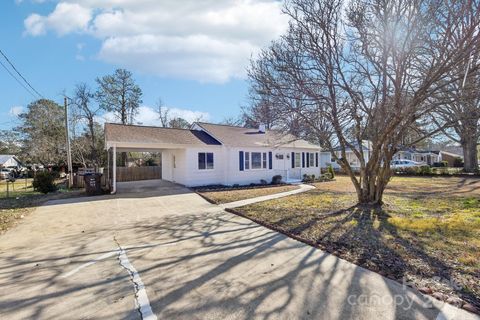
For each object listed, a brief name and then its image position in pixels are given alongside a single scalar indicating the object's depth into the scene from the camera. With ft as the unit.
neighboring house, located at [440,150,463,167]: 172.45
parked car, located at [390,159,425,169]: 111.41
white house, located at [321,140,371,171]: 113.99
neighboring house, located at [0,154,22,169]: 121.64
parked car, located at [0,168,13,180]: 99.65
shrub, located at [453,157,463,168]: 142.82
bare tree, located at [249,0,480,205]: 21.79
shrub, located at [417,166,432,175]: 83.56
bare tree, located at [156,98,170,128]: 112.88
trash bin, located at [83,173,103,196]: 42.75
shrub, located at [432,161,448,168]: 129.18
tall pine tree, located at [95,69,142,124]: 95.25
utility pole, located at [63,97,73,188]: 53.93
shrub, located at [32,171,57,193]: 46.55
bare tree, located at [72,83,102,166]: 92.84
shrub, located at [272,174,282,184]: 62.16
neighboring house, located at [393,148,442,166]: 163.32
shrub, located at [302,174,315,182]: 66.60
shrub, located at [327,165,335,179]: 73.54
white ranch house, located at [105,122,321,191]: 50.72
